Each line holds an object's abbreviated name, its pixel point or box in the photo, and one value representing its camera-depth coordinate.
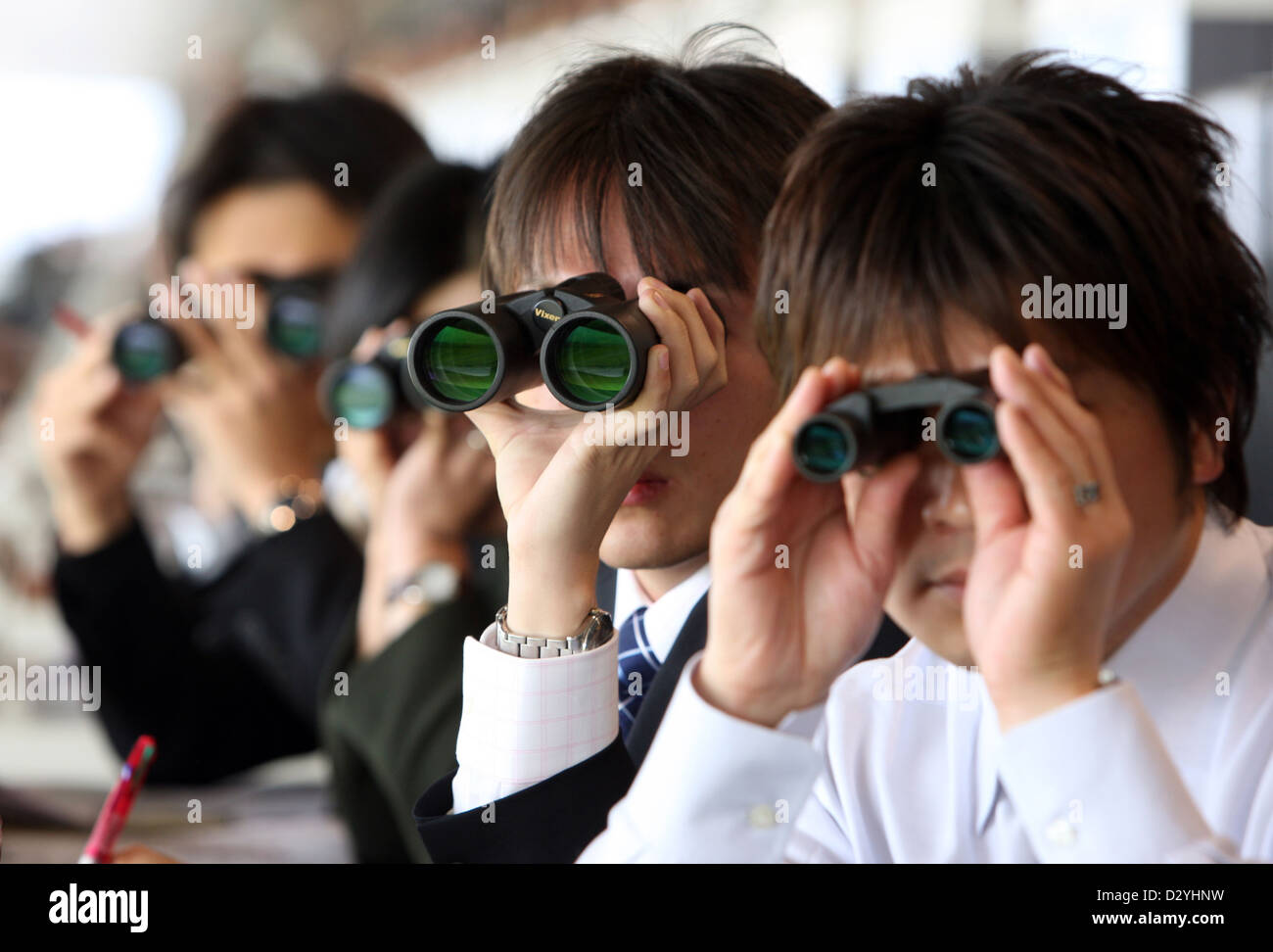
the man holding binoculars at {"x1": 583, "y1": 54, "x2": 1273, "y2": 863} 1.71
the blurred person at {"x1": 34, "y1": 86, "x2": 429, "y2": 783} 2.83
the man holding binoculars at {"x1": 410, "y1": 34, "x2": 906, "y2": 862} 1.85
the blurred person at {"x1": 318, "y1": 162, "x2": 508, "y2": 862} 2.30
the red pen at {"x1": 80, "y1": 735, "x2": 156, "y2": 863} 1.91
